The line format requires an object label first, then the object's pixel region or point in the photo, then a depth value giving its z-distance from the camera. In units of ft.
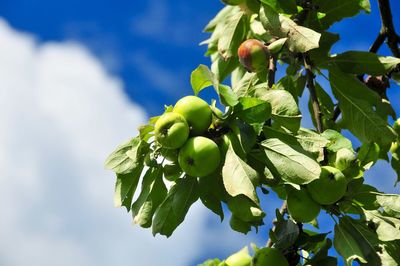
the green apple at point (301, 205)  7.84
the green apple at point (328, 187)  7.72
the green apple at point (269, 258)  8.04
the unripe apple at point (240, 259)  8.55
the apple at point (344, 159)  8.20
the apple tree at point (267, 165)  7.42
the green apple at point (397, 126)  11.13
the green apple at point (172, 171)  8.10
